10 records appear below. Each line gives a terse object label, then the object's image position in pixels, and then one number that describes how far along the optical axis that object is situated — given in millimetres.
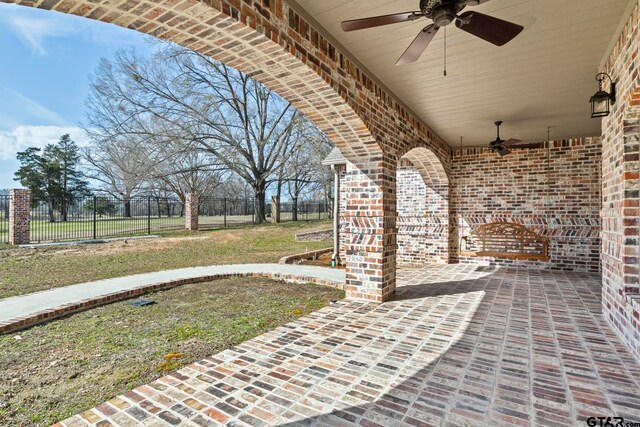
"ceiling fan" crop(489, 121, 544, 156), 5586
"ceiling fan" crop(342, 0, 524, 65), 2039
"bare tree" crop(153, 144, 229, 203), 15676
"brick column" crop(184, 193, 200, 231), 14562
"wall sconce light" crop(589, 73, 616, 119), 3239
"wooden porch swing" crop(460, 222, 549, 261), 6762
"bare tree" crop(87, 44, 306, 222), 15547
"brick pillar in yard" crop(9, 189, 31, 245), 10122
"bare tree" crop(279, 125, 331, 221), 17453
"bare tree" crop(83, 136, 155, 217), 15469
